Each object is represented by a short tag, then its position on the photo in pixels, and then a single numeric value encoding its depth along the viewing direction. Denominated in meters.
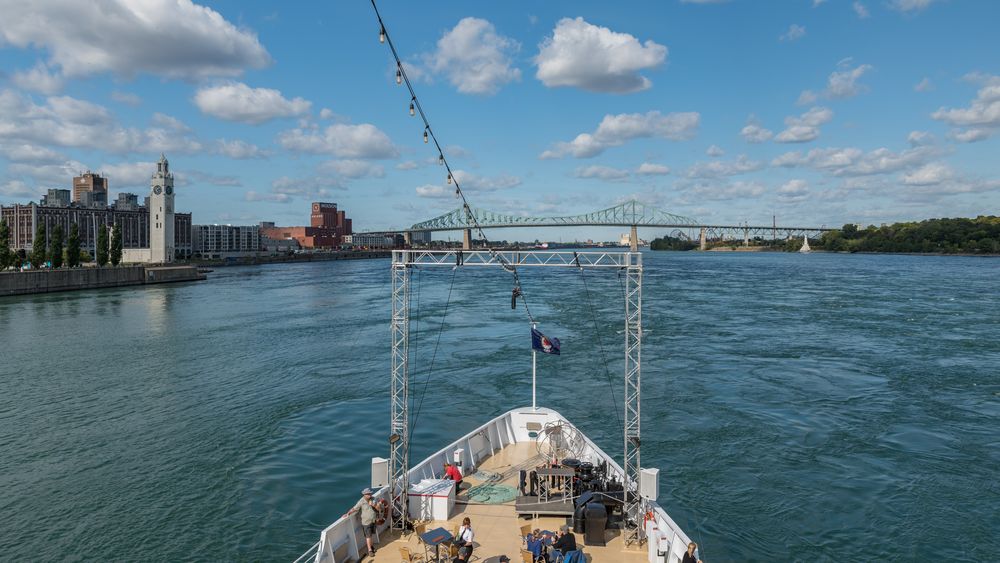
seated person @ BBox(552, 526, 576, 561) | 12.20
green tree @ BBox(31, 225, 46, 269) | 106.56
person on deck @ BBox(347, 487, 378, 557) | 12.94
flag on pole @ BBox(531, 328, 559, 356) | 20.92
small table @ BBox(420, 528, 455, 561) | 12.47
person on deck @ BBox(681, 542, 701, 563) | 11.20
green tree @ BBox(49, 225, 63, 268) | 105.19
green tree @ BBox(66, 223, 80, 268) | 108.12
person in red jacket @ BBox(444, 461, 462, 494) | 16.10
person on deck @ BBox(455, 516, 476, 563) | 12.30
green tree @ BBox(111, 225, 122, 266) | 115.56
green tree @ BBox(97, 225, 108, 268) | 114.19
